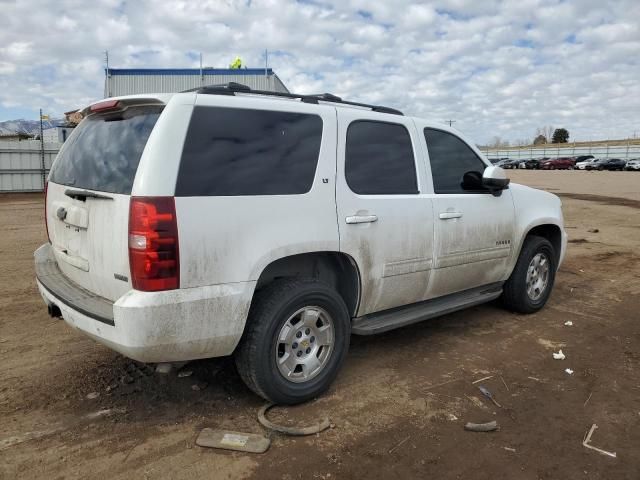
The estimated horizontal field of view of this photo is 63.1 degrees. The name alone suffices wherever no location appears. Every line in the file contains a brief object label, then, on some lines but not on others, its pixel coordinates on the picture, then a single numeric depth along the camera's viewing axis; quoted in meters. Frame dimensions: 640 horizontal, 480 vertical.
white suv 2.81
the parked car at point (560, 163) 58.75
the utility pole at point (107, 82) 28.61
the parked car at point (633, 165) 51.42
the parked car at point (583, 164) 54.97
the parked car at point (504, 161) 67.28
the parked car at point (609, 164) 52.34
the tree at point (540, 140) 123.19
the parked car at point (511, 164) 65.85
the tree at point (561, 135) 111.50
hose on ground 3.09
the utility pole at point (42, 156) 19.66
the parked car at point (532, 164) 62.29
